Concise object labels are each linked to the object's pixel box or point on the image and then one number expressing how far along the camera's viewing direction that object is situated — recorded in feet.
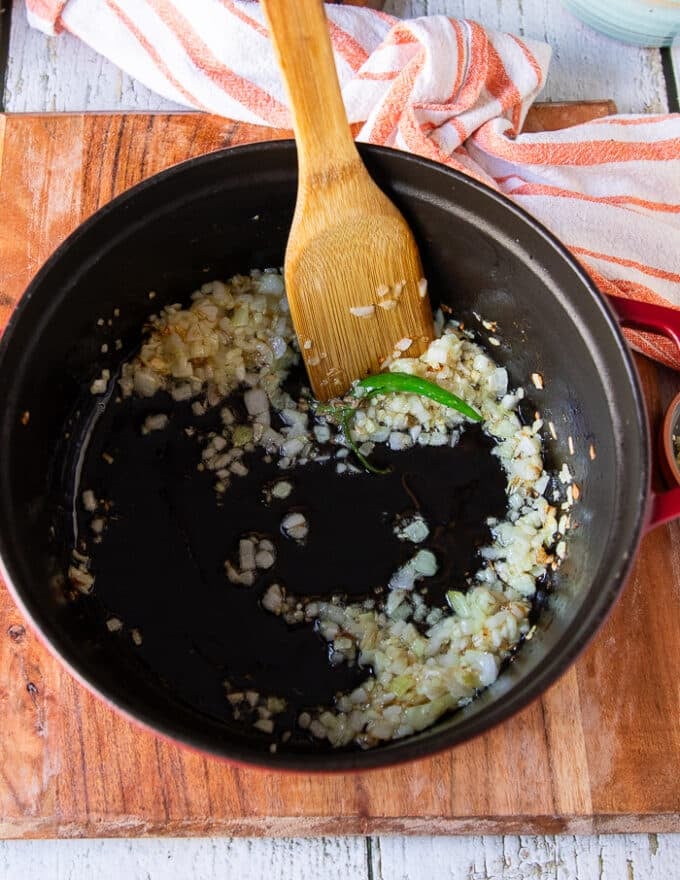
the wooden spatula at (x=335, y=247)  1.87
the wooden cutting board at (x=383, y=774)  1.95
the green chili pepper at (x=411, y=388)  2.09
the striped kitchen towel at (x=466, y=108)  2.16
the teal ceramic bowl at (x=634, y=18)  2.25
